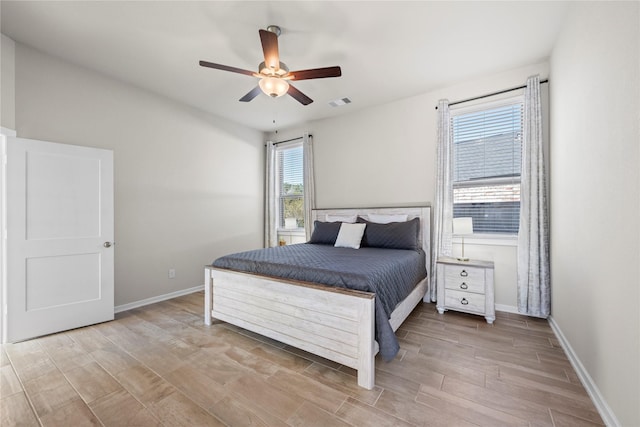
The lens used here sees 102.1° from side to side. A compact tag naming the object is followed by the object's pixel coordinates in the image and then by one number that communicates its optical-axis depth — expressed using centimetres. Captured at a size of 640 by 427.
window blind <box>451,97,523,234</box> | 310
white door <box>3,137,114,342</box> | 241
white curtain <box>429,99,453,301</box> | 337
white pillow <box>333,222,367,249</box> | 335
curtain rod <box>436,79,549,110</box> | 290
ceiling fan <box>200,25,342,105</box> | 216
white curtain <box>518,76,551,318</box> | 279
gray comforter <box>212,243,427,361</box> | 184
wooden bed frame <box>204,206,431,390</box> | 178
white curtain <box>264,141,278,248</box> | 518
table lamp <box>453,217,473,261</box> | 288
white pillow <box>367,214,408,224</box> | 360
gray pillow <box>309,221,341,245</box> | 370
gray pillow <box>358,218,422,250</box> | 325
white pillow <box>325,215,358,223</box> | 398
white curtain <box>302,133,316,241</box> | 466
